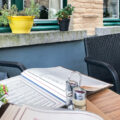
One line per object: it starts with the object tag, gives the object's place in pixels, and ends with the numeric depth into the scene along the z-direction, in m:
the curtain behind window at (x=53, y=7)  2.95
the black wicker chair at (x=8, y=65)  1.75
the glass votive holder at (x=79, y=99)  0.81
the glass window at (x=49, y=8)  2.85
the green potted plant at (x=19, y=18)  2.29
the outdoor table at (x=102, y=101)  0.94
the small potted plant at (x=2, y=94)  0.87
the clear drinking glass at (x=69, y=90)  0.90
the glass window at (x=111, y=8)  3.81
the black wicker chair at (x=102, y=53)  2.16
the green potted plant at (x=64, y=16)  2.76
